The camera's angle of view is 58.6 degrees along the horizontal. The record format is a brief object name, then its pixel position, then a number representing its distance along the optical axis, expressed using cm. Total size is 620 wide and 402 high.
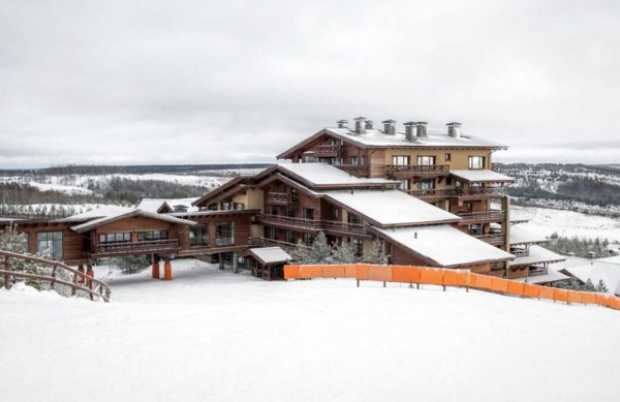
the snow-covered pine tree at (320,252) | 3838
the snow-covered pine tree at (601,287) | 5402
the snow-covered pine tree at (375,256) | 3569
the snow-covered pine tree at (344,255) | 3663
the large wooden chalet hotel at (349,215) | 3884
